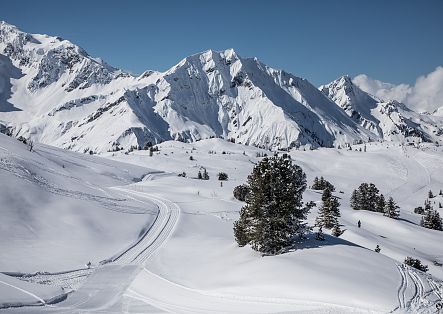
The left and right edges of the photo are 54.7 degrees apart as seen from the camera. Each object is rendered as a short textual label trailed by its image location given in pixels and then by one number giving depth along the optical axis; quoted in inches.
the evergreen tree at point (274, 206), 1480.1
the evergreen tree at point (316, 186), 6466.5
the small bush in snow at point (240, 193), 3855.8
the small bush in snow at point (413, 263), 2054.6
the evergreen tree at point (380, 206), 4975.4
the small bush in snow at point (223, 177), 5880.9
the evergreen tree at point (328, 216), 2768.2
